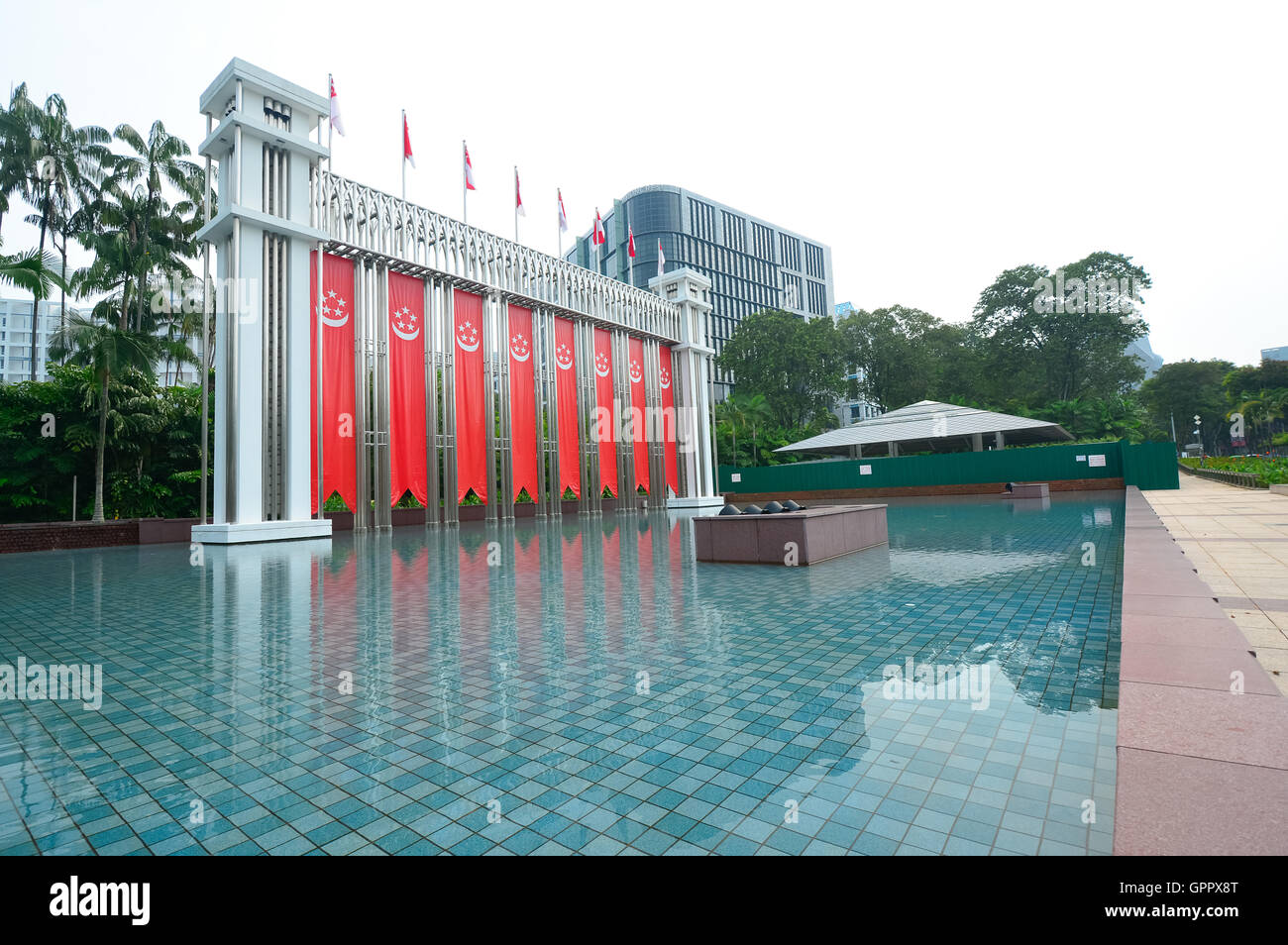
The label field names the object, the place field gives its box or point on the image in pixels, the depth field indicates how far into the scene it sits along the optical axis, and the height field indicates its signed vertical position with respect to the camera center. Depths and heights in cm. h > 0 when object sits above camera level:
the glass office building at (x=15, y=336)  10938 +3357
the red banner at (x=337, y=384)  2003 +411
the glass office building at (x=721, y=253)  7450 +3152
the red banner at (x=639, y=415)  3362 +454
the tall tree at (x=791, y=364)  4806 +1003
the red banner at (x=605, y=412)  3111 +443
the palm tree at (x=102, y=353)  1952 +548
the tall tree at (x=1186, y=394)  7006 +934
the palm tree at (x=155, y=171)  2643 +1495
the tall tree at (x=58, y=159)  2511 +1483
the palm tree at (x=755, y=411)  4362 +582
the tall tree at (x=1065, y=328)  4319 +1095
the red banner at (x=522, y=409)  2617 +397
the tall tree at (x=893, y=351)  5009 +1107
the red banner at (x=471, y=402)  2420 +403
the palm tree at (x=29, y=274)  1338 +536
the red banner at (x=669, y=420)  3528 +444
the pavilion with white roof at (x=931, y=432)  3209 +290
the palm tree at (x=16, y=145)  2448 +1489
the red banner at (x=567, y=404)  2875 +450
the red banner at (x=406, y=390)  2206 +420
